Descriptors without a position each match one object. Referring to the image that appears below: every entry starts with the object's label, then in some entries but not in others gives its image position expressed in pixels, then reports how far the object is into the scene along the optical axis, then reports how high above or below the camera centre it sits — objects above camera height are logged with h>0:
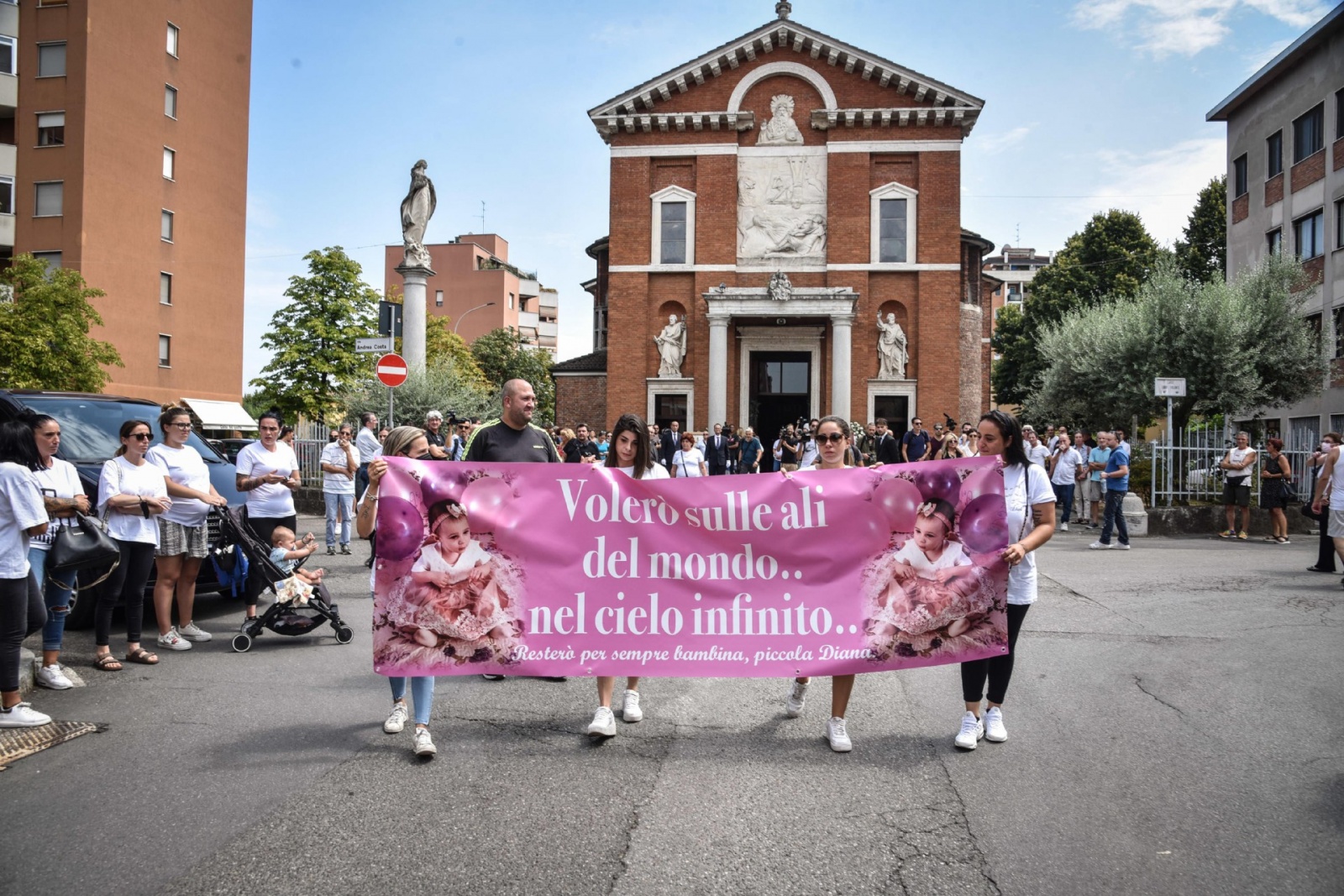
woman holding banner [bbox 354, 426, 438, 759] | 5.23 -0.34
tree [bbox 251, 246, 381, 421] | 45.16 +5.77
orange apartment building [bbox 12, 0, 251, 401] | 38.34 +12.18
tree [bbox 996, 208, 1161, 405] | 55.16 +11.86
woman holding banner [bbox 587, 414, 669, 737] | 5.90 +0.09
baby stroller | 8.16 -1.22
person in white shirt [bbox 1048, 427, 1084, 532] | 18.97 +0.10
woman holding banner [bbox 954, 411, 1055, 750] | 5.57 -0.31
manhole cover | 5.23 -1.54
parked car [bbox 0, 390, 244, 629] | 8.73 +0.27
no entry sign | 16.19 +1.58
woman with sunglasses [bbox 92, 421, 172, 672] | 7.24 -0.45
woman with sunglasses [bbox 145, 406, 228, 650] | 7.86 -0.42
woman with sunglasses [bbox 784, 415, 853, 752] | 5.44 -1.17
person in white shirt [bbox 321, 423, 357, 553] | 13.88 -0.26
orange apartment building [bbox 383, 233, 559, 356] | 94.75 +17.42
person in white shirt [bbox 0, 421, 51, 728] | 5.60 -0.52
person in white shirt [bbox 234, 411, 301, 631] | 9.07 -0.16
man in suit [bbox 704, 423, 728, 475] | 24.69 +0.42
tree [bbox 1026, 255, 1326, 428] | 26.89 +3.66
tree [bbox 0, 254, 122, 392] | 29.50 +3.93
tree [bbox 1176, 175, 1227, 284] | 52.56 +12.99
